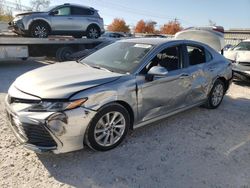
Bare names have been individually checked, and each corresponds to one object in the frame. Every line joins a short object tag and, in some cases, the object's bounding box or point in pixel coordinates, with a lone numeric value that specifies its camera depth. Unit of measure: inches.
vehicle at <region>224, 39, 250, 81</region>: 223.1
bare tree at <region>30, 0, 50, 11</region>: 1387.7
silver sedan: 85.6
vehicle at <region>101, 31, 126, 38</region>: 602.1
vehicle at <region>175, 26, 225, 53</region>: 208.4
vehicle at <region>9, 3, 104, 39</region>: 268.3
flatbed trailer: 263.6
